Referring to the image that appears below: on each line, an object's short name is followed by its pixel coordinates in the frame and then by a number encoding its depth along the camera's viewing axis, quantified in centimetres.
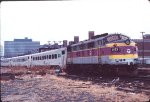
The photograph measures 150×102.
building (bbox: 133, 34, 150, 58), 8375
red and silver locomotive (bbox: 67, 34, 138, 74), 2188
